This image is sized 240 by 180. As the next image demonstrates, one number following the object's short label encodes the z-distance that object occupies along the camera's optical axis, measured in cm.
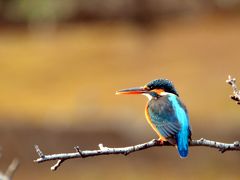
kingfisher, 610
